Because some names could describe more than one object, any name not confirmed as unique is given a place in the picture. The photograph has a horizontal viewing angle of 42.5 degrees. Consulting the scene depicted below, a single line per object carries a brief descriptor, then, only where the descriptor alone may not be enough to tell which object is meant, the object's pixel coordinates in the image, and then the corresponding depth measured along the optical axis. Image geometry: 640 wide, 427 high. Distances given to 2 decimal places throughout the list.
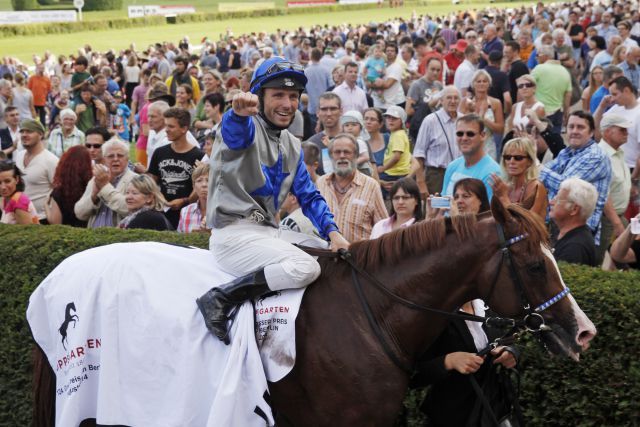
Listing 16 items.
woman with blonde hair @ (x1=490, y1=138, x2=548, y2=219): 6.89
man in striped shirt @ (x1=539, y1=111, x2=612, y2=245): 7.40
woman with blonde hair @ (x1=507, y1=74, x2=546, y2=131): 10.41
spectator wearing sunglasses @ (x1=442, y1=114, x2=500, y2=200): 7.38
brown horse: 3.91
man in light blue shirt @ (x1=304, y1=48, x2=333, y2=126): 15.55
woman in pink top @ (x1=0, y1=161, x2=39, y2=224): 8.00
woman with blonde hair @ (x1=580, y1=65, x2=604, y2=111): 13.56
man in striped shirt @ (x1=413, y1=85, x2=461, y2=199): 9.64
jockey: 4.19
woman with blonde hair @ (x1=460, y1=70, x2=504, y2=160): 10.44
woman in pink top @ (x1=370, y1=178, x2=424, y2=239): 6.46
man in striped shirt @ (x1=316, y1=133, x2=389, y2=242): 7.14
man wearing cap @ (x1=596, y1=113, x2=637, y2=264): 7.99
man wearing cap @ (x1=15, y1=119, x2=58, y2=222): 9.45
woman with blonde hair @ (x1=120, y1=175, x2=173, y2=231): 7.19
